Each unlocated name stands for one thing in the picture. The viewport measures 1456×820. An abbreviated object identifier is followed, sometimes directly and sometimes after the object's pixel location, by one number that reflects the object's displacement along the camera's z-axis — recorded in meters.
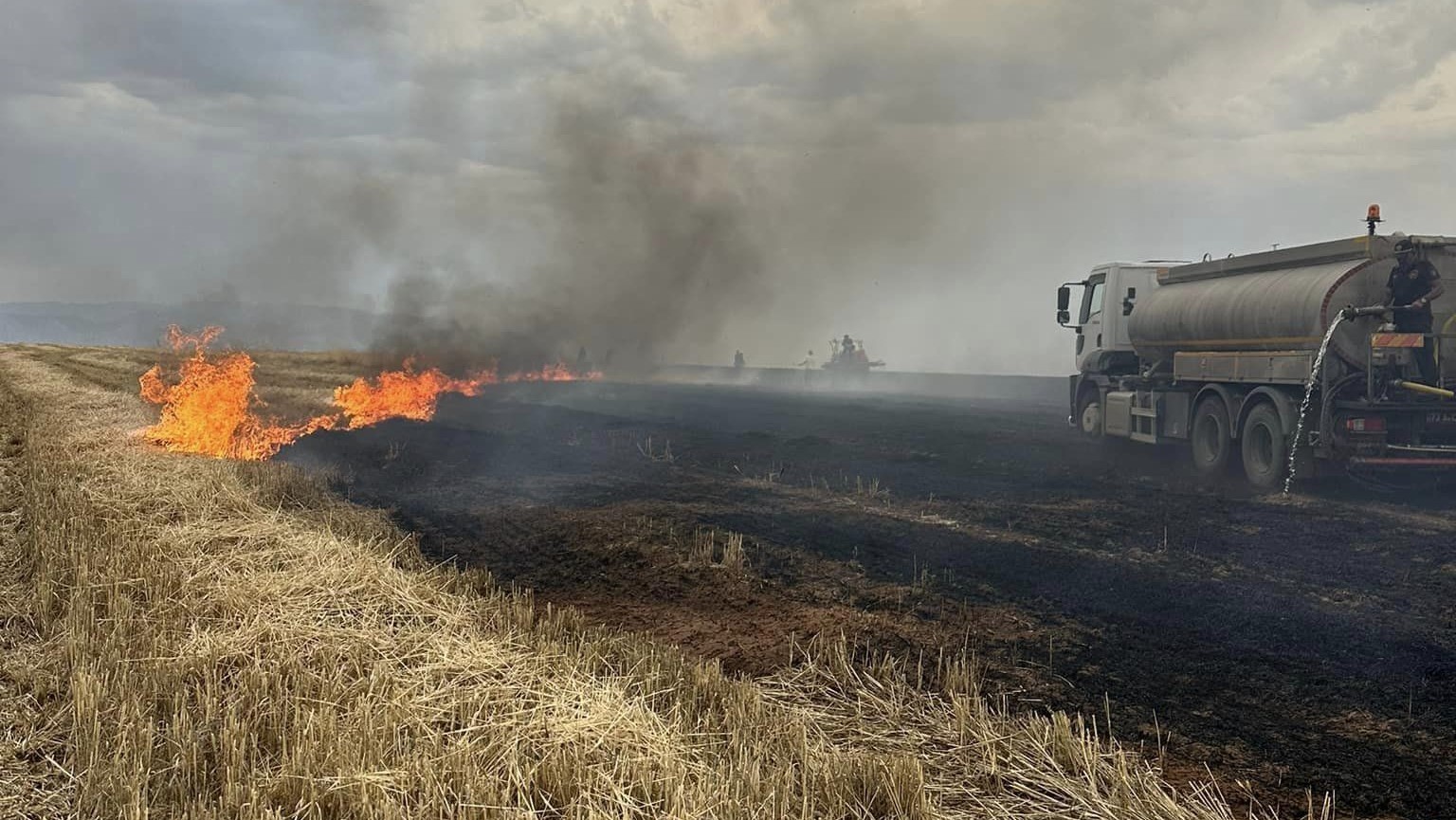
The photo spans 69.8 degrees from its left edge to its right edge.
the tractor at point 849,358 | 62.53
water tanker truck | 14.92
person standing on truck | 14.86
